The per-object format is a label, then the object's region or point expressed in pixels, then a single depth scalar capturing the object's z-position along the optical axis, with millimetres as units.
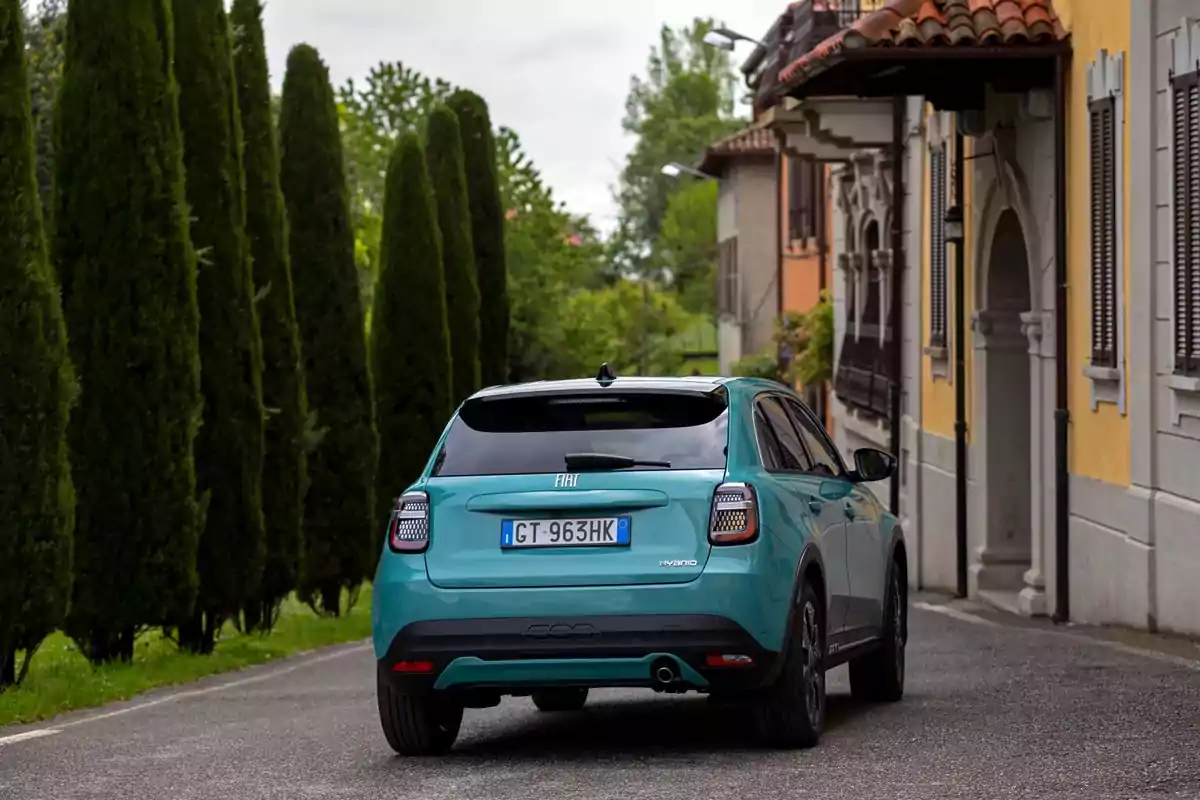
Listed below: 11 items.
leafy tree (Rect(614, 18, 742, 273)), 124000
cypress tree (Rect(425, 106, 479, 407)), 31062
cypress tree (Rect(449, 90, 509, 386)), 34219
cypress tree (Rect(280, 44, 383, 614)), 22516
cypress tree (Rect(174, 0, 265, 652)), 17609
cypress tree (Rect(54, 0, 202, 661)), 15836
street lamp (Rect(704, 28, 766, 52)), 39281
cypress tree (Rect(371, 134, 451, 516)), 26891
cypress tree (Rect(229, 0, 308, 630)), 19469
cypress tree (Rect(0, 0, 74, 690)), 13453
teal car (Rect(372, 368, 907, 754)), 9203
